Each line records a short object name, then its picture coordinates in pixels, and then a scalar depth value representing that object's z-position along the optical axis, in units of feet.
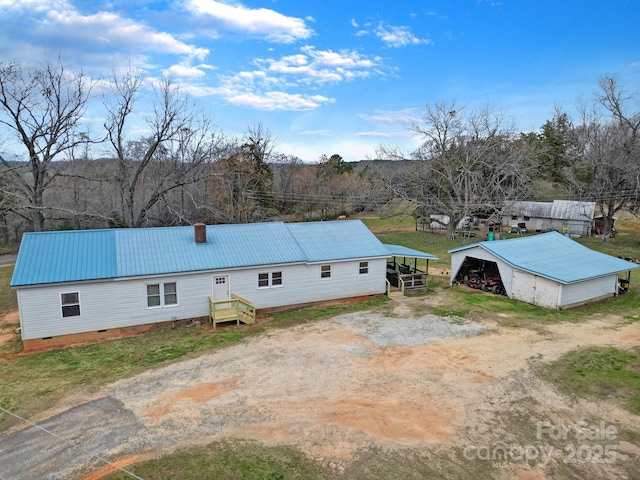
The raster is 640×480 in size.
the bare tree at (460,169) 132.16
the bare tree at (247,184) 140.87
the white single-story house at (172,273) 50.78
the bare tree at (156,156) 101.96
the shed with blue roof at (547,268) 65.16
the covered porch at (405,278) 73.92
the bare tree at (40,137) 89.61
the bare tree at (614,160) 126.41
